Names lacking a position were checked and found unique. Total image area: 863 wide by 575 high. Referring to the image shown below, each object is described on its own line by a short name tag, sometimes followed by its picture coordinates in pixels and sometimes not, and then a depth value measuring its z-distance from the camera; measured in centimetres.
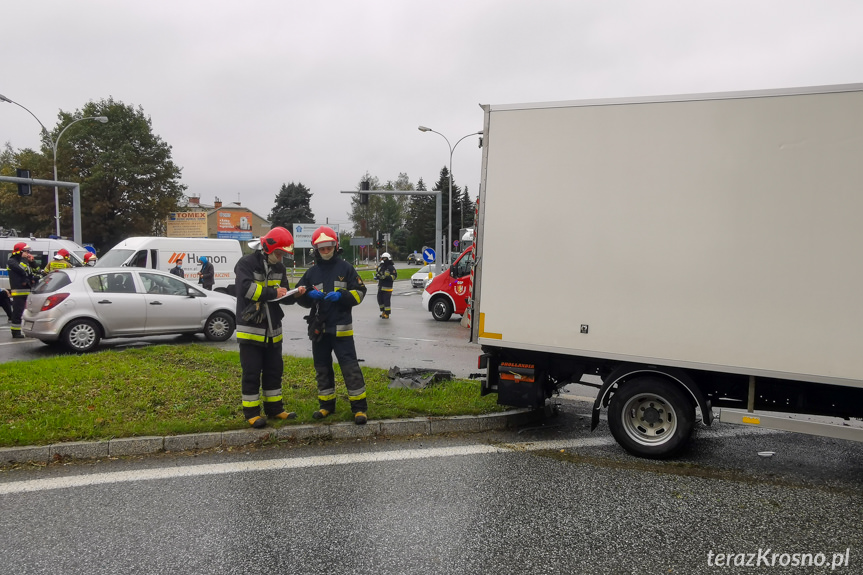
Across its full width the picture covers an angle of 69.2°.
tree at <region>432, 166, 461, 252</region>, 8662
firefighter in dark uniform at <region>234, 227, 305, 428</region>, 588
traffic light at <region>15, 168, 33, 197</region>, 2412
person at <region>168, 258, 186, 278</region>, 2012
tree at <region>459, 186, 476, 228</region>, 8212
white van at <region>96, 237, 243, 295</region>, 2033
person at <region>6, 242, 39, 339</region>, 1228
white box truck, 455
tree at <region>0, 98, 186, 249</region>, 4922
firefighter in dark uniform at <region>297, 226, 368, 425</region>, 606
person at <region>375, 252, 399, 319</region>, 1716
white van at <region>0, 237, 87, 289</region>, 1912
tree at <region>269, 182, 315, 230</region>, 8519
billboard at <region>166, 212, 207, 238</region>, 5402
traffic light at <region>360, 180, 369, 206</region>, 2980
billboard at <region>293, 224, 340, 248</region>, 5488
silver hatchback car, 1046
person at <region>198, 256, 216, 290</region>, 1973
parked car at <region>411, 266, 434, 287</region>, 3509
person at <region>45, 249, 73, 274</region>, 1394
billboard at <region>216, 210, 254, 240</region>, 5541
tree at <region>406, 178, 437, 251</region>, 9275
